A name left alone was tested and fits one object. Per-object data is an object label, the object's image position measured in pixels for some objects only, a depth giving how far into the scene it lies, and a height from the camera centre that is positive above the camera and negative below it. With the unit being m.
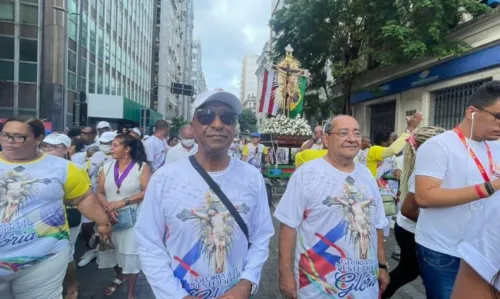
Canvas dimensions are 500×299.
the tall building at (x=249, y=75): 143.20 +26.10
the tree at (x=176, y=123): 45.25 +1.88
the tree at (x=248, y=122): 78.69 +3.97
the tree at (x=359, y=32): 11.47 +4.38
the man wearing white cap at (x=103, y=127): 8.16 +0.16
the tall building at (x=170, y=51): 55.97 +15.11
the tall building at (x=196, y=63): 125.31 +26.98
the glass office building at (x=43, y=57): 22.06 +4.73
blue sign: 10.64 +2.69
